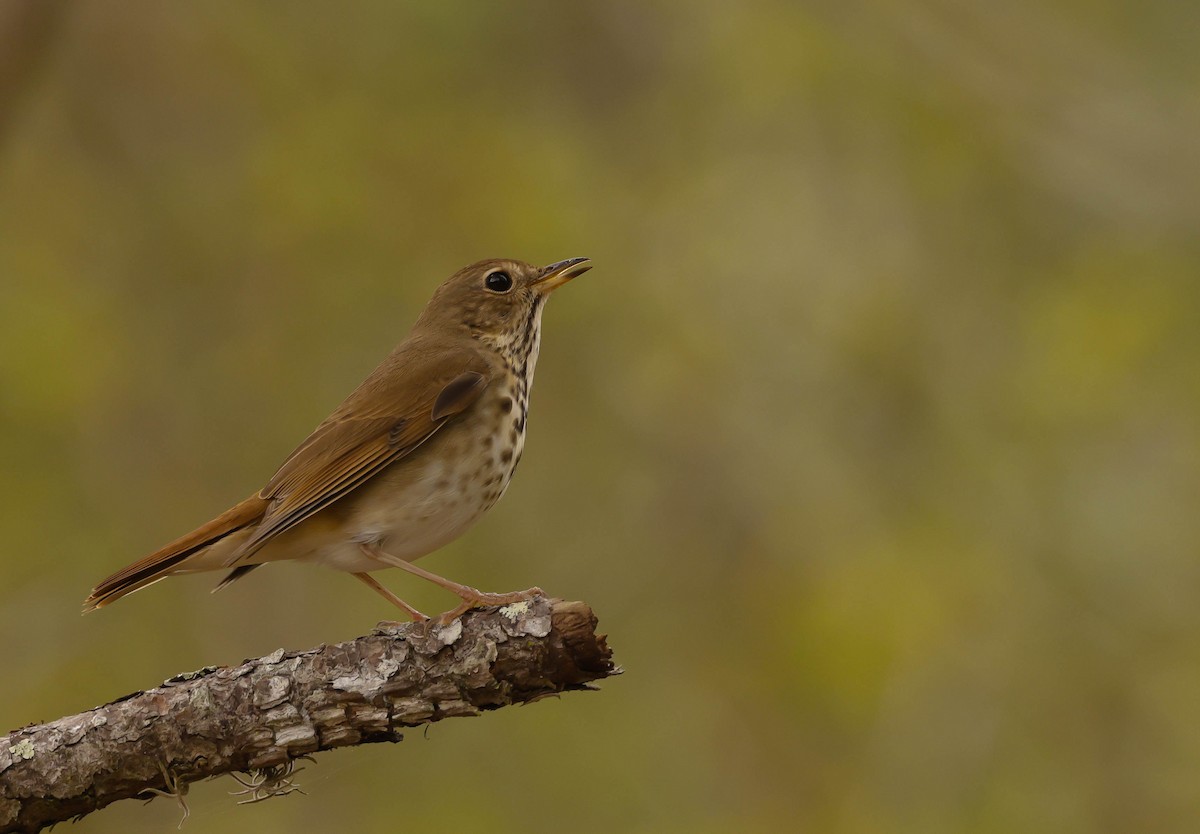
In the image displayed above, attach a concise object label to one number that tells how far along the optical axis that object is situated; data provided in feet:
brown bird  27.76
